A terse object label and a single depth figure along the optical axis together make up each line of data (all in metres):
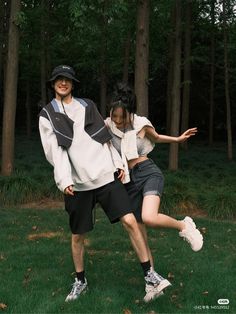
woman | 4.81
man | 4.65
